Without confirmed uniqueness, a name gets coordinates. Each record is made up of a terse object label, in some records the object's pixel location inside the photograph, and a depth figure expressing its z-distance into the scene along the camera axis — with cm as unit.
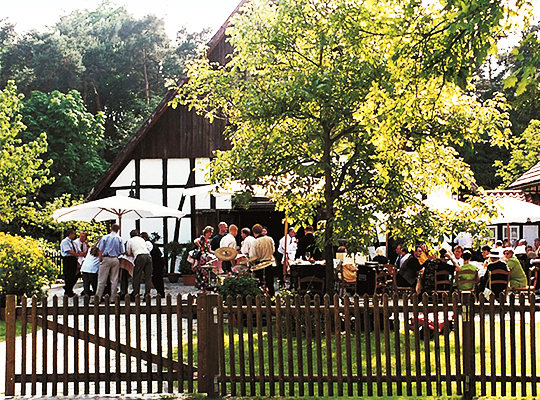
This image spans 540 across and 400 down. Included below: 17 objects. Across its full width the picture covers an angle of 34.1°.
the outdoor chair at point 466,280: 1555
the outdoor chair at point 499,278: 1648
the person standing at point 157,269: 1950
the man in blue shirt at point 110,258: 1811
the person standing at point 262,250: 1684
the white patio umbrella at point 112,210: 2056
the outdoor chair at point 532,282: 1670
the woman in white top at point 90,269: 1903
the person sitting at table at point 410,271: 1708
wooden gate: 900
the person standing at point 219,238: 1989
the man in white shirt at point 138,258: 1789
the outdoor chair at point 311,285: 1498
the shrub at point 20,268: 1600
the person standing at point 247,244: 1736
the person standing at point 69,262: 2016
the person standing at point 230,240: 1806
